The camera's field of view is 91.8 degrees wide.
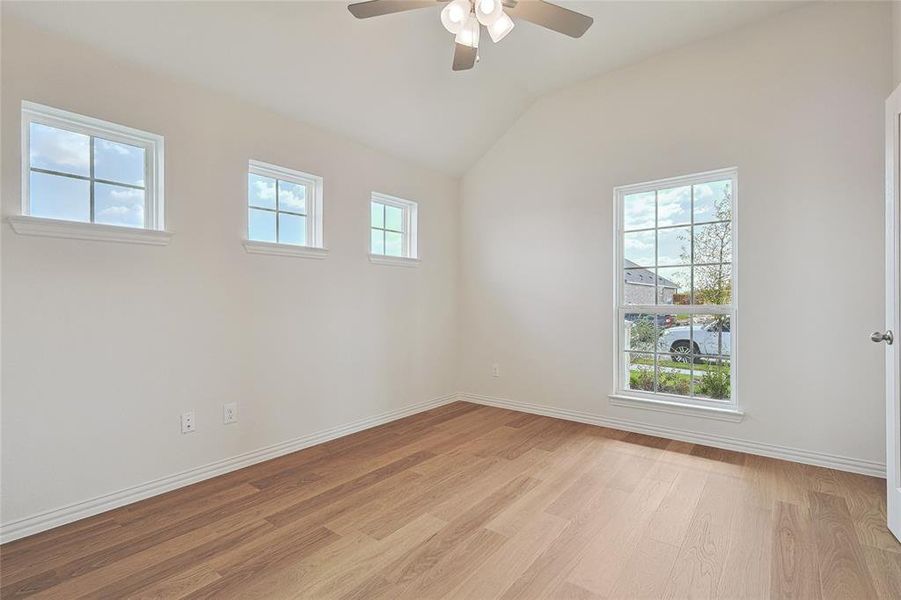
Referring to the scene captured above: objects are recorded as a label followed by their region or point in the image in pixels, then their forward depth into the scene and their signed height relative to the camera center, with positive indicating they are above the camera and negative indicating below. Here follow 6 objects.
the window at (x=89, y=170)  2.13 +0.68
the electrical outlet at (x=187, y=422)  2.58 -0.73
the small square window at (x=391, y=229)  3.83 +0.64
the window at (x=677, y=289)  3.22 +0.08
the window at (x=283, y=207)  3.00 +0.67
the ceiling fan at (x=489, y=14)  1.92 +1.31
